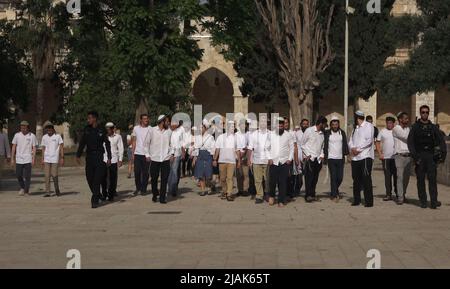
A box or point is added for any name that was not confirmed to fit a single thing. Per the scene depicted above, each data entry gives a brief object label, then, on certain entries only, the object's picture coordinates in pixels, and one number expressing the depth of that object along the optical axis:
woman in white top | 20.00
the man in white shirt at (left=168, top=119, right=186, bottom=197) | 19.12
